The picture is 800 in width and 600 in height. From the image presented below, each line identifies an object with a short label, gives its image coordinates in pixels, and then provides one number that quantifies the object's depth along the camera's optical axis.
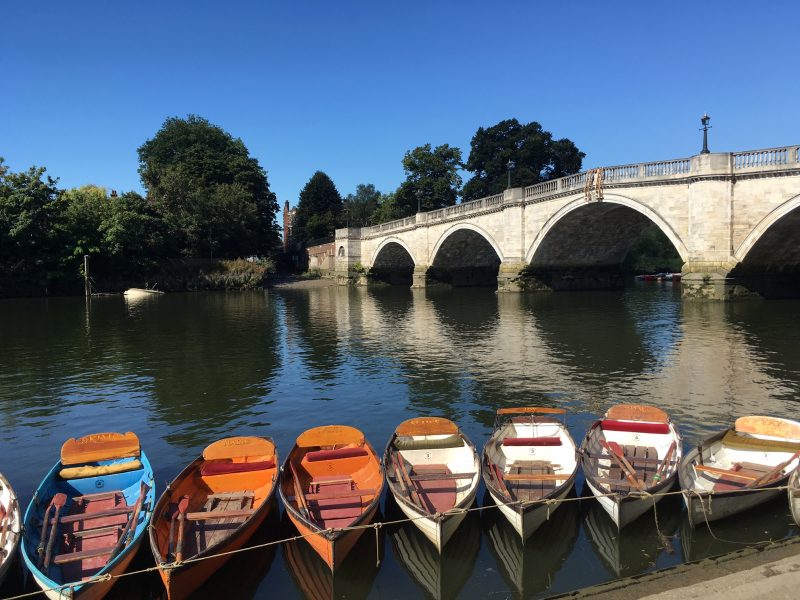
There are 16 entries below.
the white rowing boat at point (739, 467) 6.64
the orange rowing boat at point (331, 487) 5.92
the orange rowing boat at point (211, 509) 5.59
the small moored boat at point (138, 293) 48.34
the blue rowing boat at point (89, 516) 5.43
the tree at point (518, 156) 70.00
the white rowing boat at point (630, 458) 6.63
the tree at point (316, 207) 89.21
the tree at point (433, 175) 69.69
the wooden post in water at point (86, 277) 46.56
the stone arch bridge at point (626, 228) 27.36
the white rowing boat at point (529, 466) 6.42
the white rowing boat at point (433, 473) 6.22
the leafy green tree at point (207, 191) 58.31
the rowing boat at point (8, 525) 5.58
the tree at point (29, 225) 44.50
